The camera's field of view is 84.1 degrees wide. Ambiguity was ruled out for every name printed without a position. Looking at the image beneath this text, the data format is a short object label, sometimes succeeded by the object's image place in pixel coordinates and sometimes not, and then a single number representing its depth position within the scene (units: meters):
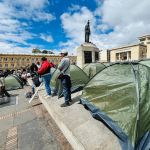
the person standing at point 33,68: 6.08
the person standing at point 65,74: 2.99
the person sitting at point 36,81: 4.91
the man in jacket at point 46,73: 3.85
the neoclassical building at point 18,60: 46.77
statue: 11.14
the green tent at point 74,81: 4.16
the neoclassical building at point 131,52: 28.69
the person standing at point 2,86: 5.48
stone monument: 9.59
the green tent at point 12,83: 7.75
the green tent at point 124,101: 1.54
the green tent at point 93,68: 7.15
